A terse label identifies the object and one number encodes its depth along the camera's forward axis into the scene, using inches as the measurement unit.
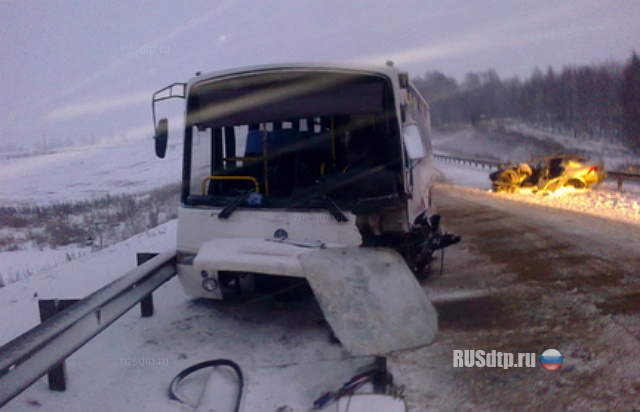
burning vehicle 848.9
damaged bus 226.5
